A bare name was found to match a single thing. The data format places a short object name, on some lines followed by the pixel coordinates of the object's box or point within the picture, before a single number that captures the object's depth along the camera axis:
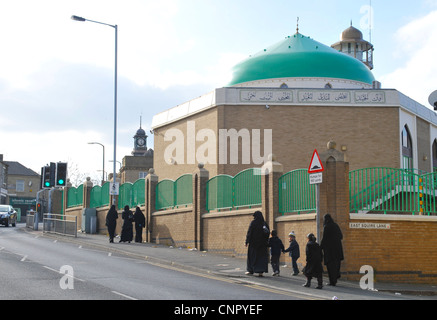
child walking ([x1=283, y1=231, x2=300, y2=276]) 15.19
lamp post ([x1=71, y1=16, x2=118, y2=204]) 28.56
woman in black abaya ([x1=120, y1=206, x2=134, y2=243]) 25.36
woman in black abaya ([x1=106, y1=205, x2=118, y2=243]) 25.68
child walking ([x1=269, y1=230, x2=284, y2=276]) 15.13
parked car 41.38
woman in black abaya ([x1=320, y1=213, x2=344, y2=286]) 13.73
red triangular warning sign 14.20
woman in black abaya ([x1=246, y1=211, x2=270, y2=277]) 14.92
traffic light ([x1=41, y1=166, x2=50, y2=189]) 30.09
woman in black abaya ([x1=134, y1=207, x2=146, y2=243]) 25.70
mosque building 31.16
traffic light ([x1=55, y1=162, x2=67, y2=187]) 29.49
